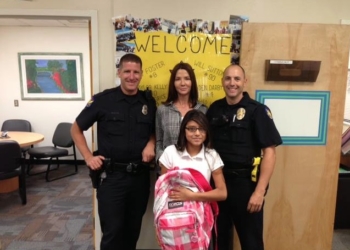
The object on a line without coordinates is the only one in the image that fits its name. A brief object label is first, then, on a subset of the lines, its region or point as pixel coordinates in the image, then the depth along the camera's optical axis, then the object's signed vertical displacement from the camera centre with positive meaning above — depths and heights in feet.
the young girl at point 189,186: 4.57 -1.58
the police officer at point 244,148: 5.11 -1.04
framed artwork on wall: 15.12 +0.87
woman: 5.54 -0.25
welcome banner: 6.57 +1.20
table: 11.12 -2.10
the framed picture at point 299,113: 6.57 -0.44
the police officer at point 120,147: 5.60 -1.12
